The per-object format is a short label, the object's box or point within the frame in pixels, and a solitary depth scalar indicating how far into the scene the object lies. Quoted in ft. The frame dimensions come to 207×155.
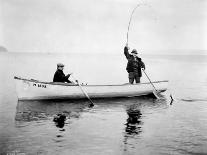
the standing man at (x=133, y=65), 58.90
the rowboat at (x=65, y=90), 53.36
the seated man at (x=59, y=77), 54.08
